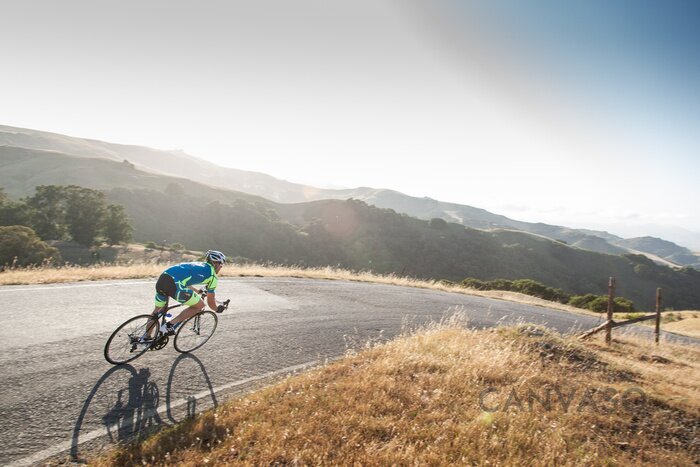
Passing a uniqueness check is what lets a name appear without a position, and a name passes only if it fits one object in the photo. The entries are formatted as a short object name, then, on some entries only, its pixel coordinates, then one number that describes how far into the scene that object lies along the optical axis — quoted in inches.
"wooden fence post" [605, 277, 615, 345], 426.5
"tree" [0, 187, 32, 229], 1502.2
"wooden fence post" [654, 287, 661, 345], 505.0
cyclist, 233.8
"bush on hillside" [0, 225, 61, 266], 1039.0
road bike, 215.6
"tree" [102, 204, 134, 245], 1754.4
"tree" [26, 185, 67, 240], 1599.2
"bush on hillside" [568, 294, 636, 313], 1130.7
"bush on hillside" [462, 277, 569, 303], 1317.7
